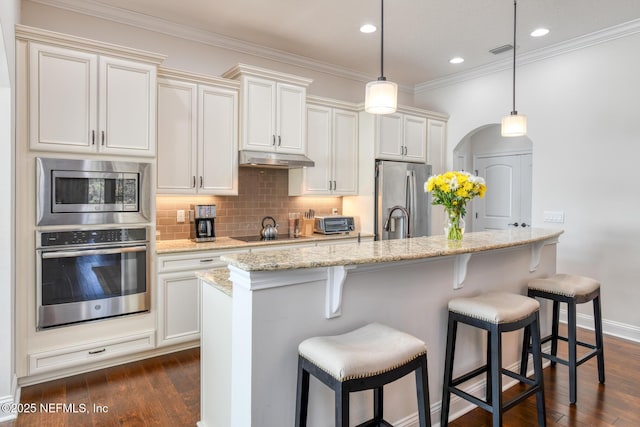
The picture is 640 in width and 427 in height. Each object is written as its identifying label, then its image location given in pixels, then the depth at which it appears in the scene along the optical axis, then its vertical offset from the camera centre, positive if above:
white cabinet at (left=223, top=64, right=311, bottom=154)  3.83 +1.00
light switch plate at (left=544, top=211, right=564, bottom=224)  4.21 -0.07
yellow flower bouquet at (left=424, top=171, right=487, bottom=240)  2.52 +0.11
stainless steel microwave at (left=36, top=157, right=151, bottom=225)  2.75 +0.11
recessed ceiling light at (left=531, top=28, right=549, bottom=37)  3.79 +1.75
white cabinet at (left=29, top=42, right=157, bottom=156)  2.74 +0.78
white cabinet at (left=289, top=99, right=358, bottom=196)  4.43 +0.63
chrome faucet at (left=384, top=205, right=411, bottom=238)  4.65 -0.21
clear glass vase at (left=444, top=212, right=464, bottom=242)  2.59 -0.12
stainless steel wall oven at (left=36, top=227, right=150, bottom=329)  2.76 -0.52
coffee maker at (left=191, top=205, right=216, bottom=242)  3.79 -0.16
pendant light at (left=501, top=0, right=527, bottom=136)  3.02 +0.66
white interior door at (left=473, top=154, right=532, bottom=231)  5.56 +0.23
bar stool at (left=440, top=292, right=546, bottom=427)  1.94 -0.64
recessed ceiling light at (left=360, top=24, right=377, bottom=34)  3.75 +1.75
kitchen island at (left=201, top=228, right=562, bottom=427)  1.62 -0.50
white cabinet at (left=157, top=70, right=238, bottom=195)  3.47 +0.66
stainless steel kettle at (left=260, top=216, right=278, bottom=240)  4.14 -0.27
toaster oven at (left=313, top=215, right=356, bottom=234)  4.46 -0.19
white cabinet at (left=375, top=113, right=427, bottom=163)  4.71 +0.89
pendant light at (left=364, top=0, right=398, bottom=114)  2.26 +0.66
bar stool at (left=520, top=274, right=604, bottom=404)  2.53 -0.65
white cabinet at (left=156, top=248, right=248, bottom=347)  3.24 -0.77
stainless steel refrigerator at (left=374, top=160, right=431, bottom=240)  4.67 +0.13
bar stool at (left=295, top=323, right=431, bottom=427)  1.42 -0.60
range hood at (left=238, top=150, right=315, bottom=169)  3.81 +0.48
